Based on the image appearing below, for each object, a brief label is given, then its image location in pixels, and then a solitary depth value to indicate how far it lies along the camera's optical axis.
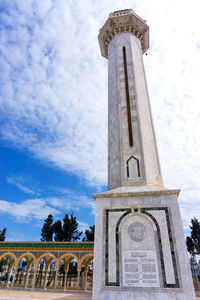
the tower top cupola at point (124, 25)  13.67
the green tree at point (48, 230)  32.44
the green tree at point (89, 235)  30.14
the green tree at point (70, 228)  32.28
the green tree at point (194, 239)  27.53
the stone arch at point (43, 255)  16.16
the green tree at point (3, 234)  31.43
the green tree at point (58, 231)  32.11
